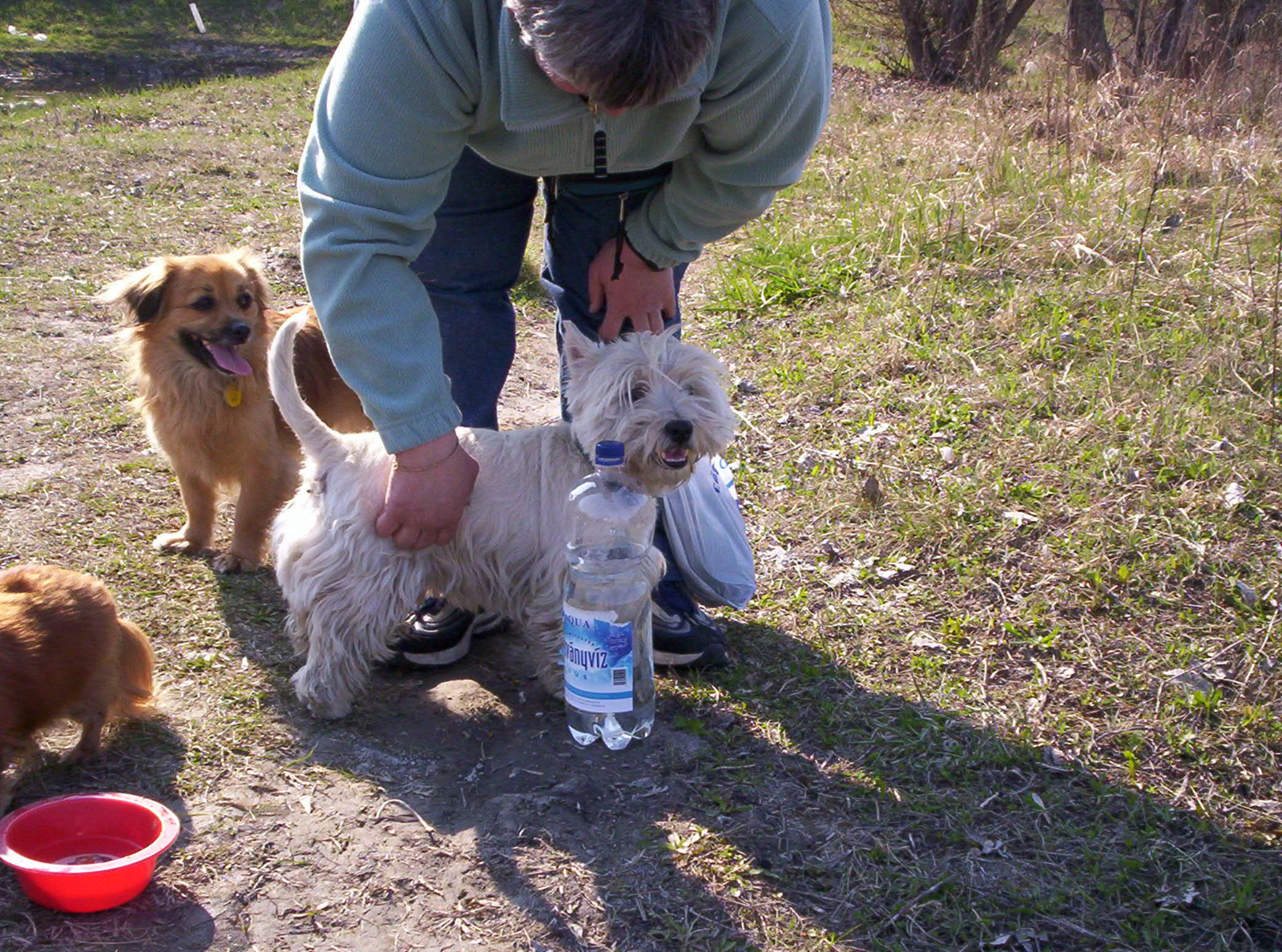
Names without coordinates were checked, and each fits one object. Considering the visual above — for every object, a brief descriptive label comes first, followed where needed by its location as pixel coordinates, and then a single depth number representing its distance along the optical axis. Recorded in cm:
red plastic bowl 201
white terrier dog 262
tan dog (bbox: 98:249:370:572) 367
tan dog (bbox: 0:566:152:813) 235
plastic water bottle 264
